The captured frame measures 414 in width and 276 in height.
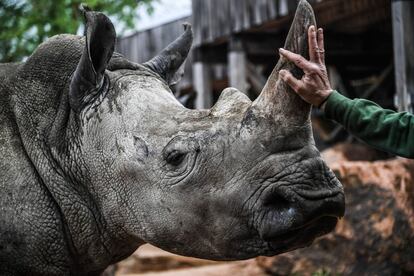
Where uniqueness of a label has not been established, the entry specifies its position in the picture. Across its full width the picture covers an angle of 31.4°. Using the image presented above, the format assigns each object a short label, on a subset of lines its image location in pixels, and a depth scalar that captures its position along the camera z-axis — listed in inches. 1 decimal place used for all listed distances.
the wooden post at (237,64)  502.6
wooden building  478.3
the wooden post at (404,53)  354.0
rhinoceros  115.2
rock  262.1
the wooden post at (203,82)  571.5
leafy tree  372.2
